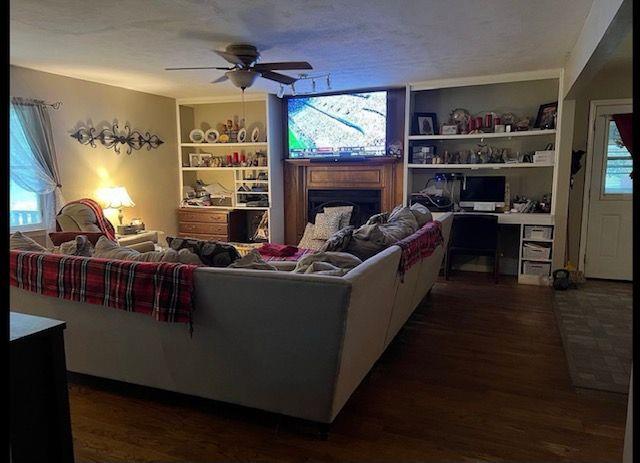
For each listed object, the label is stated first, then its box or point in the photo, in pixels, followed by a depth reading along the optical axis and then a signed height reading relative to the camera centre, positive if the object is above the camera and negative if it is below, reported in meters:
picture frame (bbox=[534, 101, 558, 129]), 4.92 +0.76
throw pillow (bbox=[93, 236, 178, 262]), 2.21 -0.36
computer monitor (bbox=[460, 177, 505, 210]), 5.37 -0.09
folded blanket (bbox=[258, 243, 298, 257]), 4.40 -0.67
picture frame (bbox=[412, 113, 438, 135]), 5.62 +0.78
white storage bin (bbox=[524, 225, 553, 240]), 4.91 -0.54
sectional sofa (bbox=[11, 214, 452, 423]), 1.87 -0.73
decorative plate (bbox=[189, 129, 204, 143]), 6.65 +0.73
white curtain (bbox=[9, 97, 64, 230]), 4.26 +0.29
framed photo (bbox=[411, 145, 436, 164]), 5.61 +0.38
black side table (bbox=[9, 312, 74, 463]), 1.32 -0.64
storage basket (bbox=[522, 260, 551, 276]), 4.96 -0.95
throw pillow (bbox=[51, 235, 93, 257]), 2.45 -0.35
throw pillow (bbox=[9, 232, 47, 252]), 2.49 -0.34
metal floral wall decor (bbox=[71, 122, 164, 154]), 5.08 +0.58
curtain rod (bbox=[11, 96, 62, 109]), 4.28 +0.84
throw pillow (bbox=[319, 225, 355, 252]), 2.58 -0.34
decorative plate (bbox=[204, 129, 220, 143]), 6.63 +0.73
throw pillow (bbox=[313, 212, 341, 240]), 5.88 -0.56
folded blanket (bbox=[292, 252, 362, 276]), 2.07 -0.38
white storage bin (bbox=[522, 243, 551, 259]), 4.93 -0.76
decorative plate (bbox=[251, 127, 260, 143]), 6.45 +0.72
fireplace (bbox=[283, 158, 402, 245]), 6.03 -0.05
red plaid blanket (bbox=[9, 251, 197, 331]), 2.07 -0.49
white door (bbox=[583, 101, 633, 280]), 4.94 -0.20
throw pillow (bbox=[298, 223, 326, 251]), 5.79 -0.75
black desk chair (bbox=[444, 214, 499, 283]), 5.03 -0.61
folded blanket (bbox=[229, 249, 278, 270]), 2.12 -0.38
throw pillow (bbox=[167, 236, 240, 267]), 2.20 -0.34
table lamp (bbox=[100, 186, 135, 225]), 5.21 -0.16
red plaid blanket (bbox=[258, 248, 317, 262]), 4.25 -0.71
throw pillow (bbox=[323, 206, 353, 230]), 5.94 -0.38
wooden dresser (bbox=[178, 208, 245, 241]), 6.38 -0.58
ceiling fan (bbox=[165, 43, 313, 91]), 3.61 +0.98
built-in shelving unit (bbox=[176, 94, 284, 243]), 6.36 +0.51
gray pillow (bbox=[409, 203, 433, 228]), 3.61 -0.25
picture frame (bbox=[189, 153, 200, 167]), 6.78 +0.39
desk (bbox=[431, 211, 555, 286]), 4.92 -0.65
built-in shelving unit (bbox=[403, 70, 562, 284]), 4.98 +0.56
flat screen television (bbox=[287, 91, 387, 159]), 5.86 +0.81
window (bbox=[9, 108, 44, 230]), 4.10 -0.20
